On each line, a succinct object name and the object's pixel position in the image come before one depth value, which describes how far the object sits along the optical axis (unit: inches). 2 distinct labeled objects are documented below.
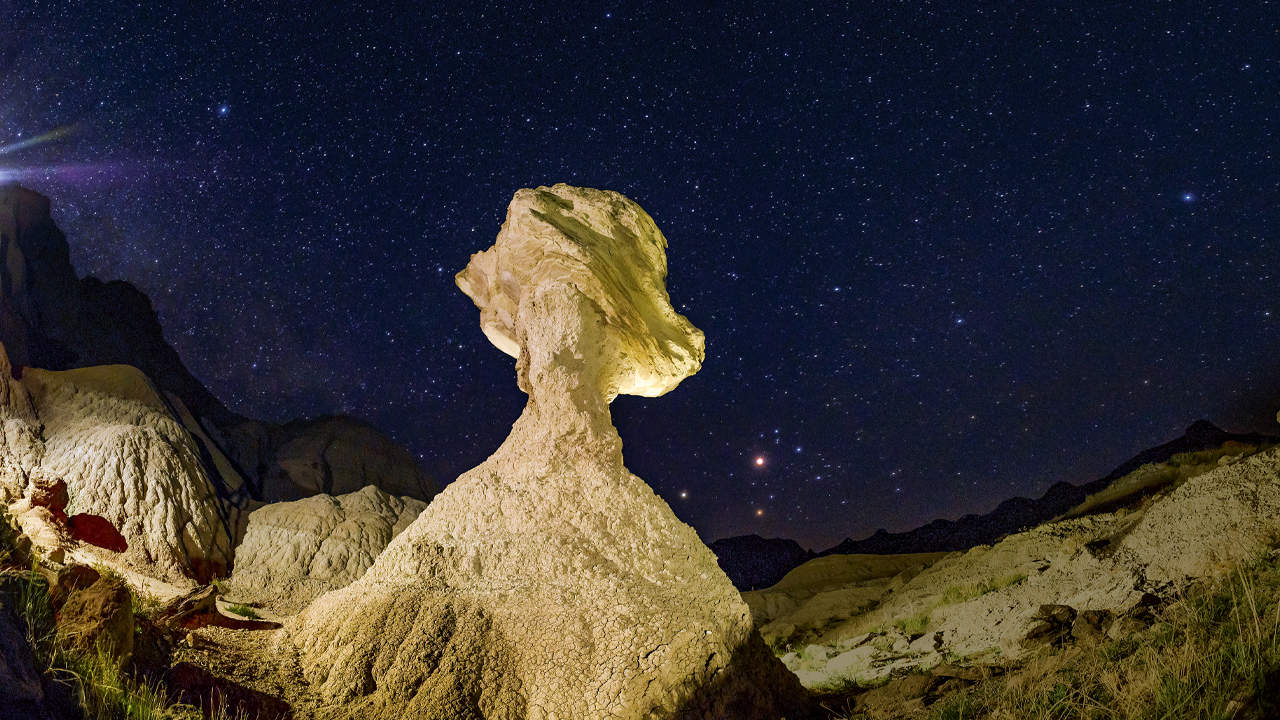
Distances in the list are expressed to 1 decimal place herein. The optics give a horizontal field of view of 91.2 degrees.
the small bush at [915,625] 357.3
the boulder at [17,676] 78.0
